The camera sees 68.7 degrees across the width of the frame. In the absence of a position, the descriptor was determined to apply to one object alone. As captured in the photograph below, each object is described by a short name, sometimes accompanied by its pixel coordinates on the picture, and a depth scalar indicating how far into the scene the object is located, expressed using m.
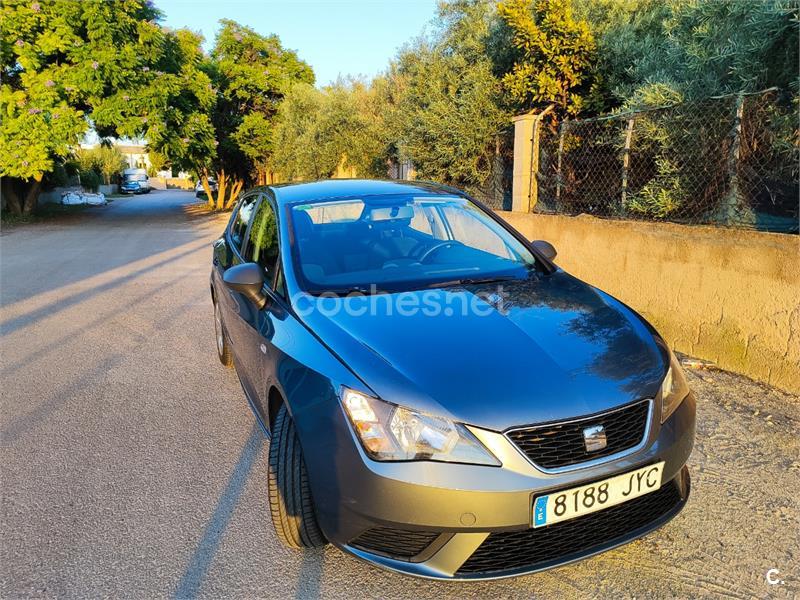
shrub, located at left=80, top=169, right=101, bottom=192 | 46.69
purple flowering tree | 16.98
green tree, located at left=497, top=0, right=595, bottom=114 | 8.21
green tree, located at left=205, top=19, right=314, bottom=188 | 25.73
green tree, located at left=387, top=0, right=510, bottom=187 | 9.18
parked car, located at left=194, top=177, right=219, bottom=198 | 34.22
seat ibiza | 1.99
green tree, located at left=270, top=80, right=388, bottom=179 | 18.84
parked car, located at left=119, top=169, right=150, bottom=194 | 58.03
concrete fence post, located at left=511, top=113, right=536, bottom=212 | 7.64
